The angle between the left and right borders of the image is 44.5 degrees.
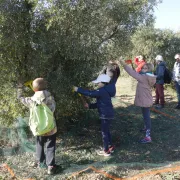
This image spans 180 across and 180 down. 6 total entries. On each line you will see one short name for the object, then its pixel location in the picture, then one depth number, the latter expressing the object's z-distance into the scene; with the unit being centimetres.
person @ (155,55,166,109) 644
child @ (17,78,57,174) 336
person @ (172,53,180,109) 641
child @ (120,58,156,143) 437
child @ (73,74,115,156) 393
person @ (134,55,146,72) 457
